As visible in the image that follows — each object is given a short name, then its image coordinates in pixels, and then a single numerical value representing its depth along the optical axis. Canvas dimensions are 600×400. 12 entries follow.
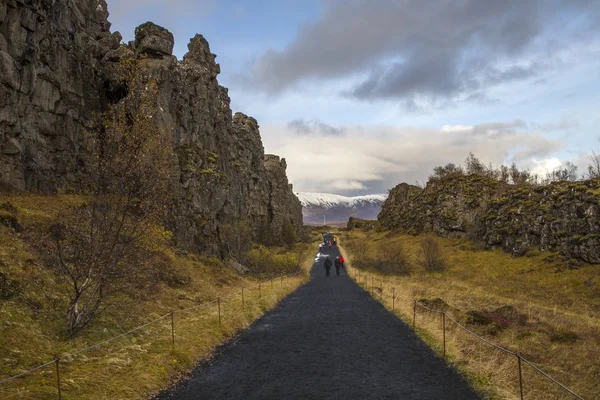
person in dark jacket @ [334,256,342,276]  52.16
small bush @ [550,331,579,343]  18.33
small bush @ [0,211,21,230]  20.28
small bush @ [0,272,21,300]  14.56
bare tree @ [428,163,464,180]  115.19
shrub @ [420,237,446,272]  53.62
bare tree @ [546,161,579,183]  90.82
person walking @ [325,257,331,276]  51.29
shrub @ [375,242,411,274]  53.53
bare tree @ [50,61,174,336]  14.85
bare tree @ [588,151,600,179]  71.06
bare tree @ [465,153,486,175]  106.24
